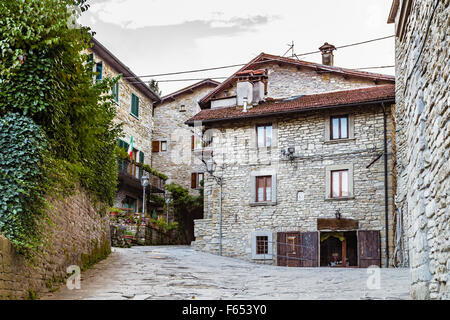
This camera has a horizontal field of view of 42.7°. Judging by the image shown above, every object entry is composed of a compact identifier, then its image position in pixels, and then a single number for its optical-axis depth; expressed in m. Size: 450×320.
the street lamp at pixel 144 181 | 23.50
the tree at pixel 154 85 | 39.15
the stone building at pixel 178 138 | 29.86
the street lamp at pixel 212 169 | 22.09
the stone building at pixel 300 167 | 19.70
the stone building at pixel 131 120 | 25.56
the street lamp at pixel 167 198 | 28.31
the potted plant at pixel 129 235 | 21.49
